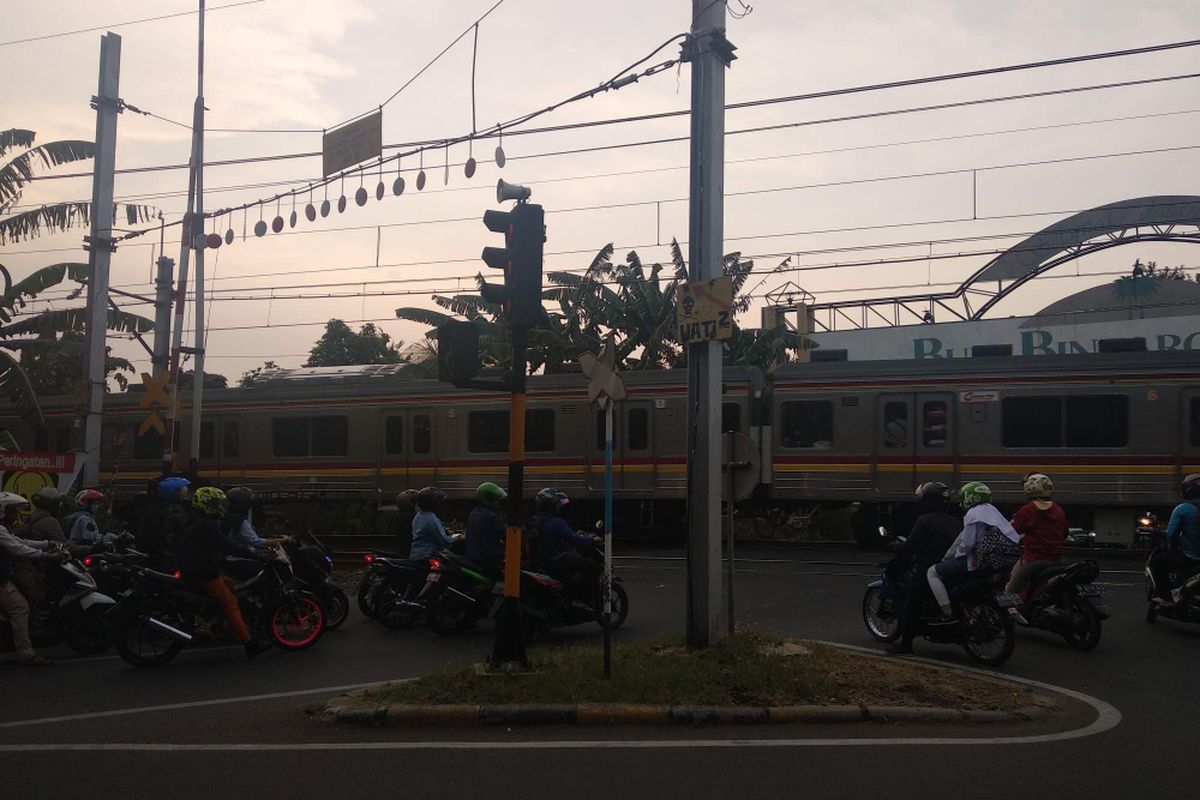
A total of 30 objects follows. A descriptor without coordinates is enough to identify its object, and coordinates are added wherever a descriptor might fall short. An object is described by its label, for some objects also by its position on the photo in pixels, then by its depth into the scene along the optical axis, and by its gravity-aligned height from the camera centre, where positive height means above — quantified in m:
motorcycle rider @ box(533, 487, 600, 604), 11.10 -1.23
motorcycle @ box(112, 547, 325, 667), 9.84 -1.72
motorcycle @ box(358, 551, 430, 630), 11.72 -1.68
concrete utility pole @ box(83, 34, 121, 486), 16.86 +3.01
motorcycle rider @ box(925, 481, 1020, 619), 9.36 -0.88
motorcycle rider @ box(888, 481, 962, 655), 9.70 -0.93
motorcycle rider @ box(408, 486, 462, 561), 12.01 -1.09
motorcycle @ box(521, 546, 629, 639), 10.80 -1.67
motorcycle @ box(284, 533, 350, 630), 11.38 -1.47
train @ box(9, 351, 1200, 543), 18.19 +0.10
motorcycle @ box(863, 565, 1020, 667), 9.27 -1.51
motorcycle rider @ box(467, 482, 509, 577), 11.15 -1.05
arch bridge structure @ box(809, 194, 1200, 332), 29.20 +5.77
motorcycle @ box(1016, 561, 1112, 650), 10.00 -1.45
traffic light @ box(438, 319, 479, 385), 8.42 +0.64
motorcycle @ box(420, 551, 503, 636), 11.10 -1.59
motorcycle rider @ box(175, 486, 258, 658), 9.87 -1.10
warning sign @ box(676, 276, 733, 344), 9.02 +1.10
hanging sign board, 16.11 +4.35
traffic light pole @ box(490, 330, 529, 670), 8.48 -1.05
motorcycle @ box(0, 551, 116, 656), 10.48 -1.78
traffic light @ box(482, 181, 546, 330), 8.70 +1.42
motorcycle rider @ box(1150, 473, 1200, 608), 10.77 -0.95
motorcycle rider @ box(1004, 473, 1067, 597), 10.24 -0.78
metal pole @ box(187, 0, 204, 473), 21.01 +2.87
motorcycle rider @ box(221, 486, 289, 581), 10.56 -1.02
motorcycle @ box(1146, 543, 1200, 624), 10.56 -1.43
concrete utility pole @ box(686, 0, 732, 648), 9.19 +0.78
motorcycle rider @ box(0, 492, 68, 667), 9.86 -1.49
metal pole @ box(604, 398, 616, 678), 7.99 -0.85
